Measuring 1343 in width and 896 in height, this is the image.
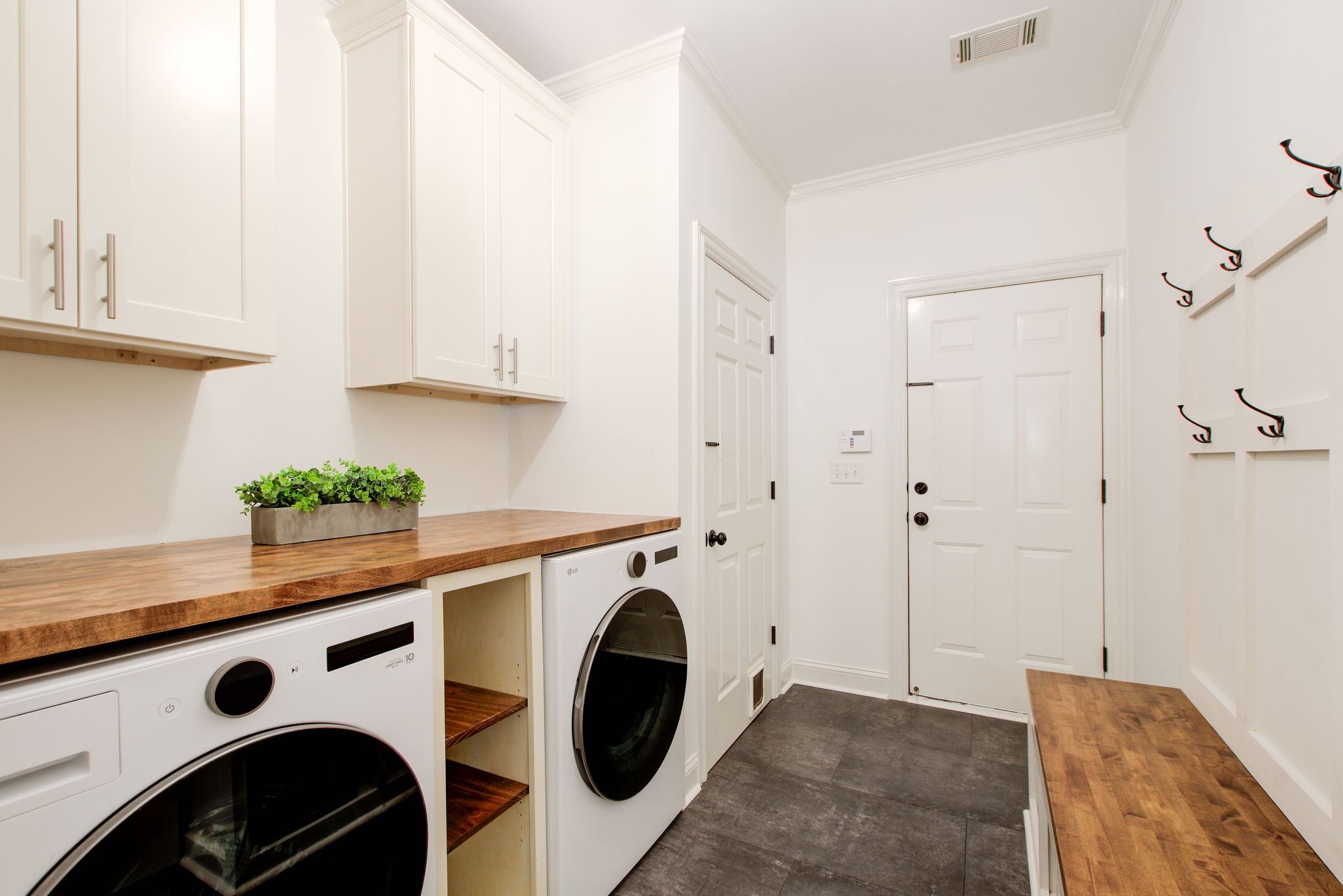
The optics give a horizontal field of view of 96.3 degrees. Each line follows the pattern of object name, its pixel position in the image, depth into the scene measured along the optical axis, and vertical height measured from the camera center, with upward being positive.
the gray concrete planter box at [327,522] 1.33 -0.17
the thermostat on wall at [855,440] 3.02 +0.04
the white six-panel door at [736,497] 2.31 -0.20
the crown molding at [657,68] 2.08 +1.39
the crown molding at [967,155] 2.62 +1.38
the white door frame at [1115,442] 2.56 +0.03
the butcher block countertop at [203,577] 0.71 -0.21
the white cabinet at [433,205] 1.63 +0.71
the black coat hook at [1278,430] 1.05 +0.03
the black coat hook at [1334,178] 0.90 +0.41
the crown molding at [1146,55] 1.92 +1.40
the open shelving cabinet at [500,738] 1.38 -0.69
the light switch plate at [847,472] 3.05 -0.12
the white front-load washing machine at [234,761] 0.65 -0.40
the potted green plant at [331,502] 1.34 -0.12
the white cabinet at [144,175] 0.98 +0.51
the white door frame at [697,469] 2.14 -0.07
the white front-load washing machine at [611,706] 1.43 -0.68
